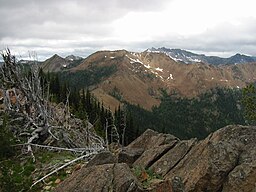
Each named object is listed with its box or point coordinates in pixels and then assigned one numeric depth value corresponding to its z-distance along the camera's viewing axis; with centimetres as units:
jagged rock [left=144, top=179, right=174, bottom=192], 769
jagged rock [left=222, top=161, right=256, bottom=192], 806
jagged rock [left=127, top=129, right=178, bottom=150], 1292
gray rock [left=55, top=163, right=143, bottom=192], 769
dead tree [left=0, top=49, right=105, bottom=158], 1666
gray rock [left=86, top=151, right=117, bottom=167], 1016
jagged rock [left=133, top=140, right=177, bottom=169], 1061
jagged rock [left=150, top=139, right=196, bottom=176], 1007
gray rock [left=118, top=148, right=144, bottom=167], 1105
